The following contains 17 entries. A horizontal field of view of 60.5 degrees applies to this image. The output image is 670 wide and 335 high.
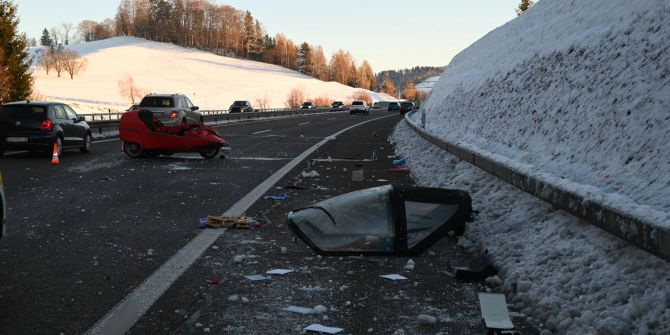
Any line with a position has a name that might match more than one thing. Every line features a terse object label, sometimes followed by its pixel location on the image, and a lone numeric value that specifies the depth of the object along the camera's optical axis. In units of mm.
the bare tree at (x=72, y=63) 117438
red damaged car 14836
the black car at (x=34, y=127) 14891
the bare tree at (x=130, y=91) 93625
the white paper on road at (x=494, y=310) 3799
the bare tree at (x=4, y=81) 45912
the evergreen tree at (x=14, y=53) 49031
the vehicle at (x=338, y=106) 88031
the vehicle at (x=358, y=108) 63125
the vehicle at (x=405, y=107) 64488
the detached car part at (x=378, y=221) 5027
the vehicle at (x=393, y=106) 79019
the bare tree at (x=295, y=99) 109625
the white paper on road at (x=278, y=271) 5066
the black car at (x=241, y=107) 55250
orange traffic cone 13734
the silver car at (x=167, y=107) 21297
